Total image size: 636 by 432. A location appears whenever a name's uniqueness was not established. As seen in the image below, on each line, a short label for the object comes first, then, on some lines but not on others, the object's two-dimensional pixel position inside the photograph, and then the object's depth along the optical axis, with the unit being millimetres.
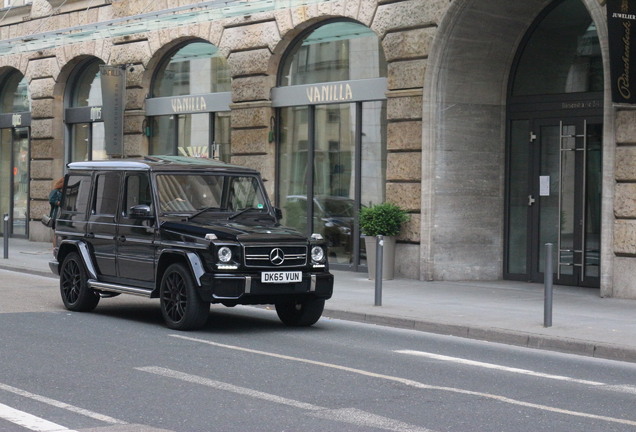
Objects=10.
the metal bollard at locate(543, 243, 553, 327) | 12492
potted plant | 18781
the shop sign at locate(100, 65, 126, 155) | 25797
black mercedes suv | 11828
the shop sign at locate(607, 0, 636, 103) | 15273
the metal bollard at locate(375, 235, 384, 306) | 14555
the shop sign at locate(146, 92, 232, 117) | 23594
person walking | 23375
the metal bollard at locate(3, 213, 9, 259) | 23334
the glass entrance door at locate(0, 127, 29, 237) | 30625
